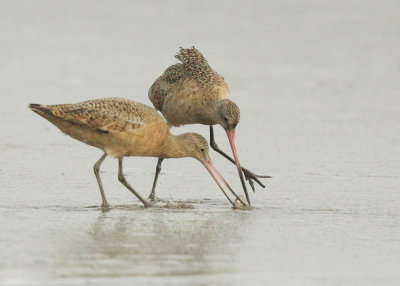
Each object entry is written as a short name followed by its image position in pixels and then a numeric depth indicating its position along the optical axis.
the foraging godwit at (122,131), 14.52
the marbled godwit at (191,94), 17.44
